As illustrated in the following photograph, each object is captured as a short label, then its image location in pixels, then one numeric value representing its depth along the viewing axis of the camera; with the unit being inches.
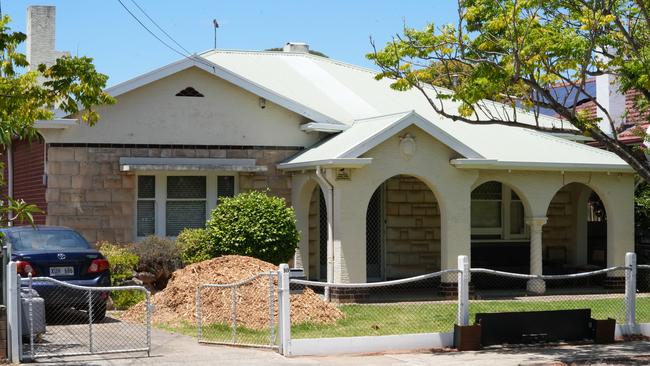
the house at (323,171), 806.5
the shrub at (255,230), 768.3
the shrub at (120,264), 749.3
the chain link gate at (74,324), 511.8
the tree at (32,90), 482.3
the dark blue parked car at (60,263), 614.9
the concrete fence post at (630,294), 629.9
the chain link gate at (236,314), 577.3
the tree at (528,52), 565.6
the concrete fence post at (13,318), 487.5
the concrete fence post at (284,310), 526.3
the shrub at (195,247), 789.2
